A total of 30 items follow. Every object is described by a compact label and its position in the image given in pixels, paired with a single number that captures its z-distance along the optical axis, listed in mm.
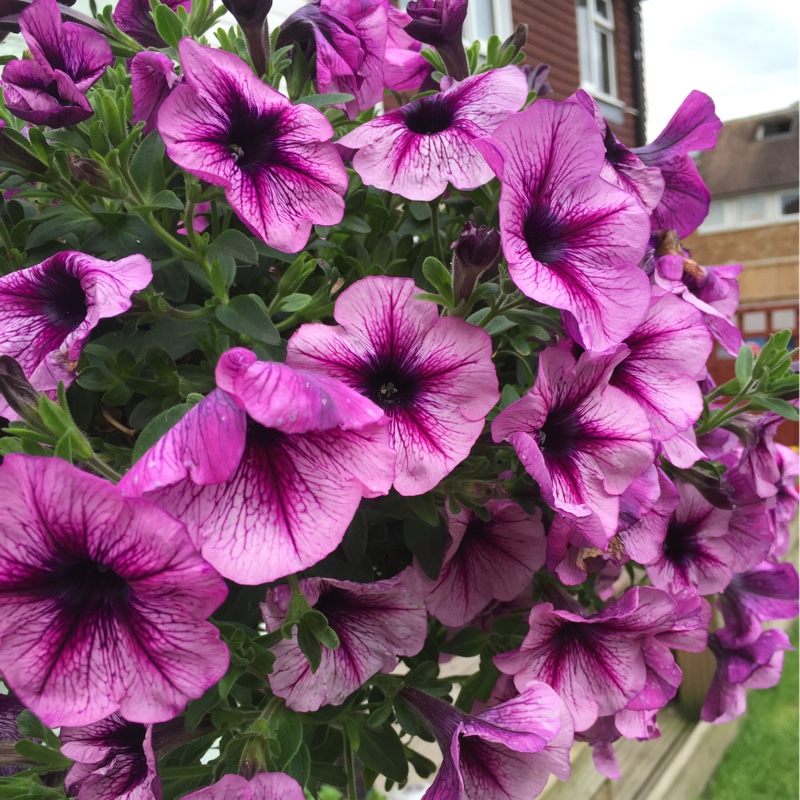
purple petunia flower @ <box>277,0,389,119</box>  496
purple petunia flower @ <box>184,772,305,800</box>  363
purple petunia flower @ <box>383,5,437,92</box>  630
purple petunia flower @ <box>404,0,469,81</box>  550
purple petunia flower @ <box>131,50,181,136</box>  439
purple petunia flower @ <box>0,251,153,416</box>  380
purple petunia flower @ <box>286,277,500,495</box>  385
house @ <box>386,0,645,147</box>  4645
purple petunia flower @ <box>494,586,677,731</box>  479
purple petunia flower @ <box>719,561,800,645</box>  729
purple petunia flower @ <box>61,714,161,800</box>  406
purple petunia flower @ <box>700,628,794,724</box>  736
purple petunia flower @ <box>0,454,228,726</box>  292
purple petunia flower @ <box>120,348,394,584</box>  301
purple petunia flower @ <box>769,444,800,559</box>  657
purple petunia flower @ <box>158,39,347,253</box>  386
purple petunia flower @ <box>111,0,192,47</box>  586
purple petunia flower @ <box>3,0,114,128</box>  444
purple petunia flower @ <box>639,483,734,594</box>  584
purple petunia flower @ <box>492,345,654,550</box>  413
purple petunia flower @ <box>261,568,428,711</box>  431
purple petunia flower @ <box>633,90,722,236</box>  583
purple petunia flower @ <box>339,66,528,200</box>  452
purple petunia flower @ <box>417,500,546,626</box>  493
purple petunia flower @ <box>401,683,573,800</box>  409
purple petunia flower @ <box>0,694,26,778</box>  490
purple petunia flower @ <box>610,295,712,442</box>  474
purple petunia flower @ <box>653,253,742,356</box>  547
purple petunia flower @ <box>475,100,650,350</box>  386
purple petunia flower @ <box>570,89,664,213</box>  522
